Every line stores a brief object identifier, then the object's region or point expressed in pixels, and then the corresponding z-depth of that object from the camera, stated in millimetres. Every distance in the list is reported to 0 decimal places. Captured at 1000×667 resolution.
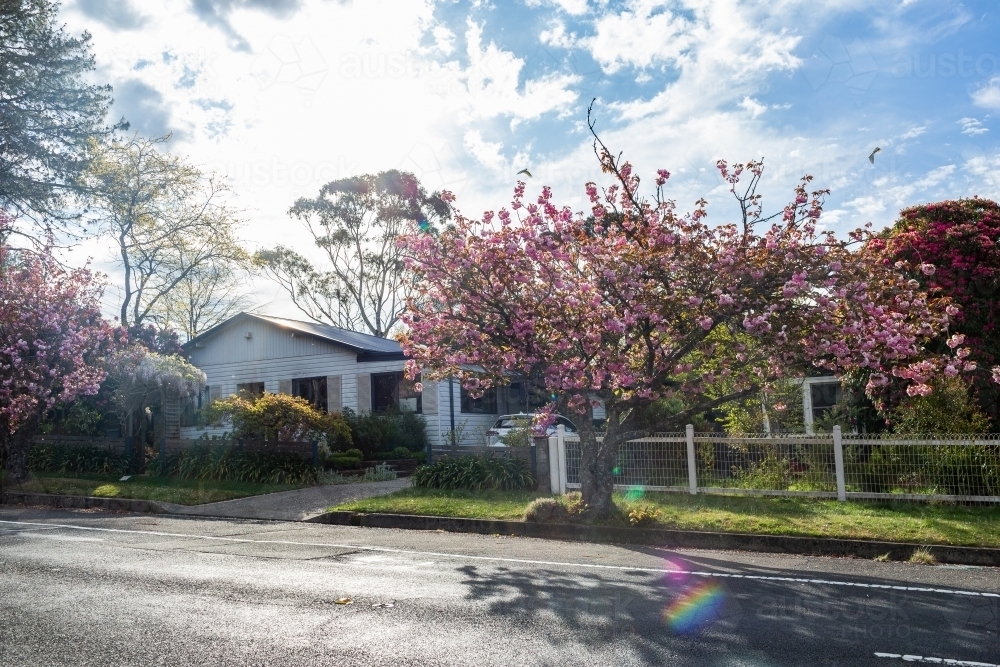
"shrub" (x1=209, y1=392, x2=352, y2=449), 19891
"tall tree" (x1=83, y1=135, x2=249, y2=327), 30750
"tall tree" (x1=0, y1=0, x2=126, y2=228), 23672
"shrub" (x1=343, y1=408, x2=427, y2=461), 23562
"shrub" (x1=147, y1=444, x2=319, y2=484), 18391
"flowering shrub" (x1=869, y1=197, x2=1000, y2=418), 14844
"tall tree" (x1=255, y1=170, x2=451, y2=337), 41938
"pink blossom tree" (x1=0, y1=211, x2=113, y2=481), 18672
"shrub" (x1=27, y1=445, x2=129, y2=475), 20703
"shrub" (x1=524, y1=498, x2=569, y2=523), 12433
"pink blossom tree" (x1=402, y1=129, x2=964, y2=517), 10594
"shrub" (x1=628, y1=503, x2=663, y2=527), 11797
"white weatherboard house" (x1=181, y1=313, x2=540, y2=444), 25516
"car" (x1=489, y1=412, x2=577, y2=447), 22792
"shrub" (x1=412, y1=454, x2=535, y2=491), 15992
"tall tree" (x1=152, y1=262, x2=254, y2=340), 35562
